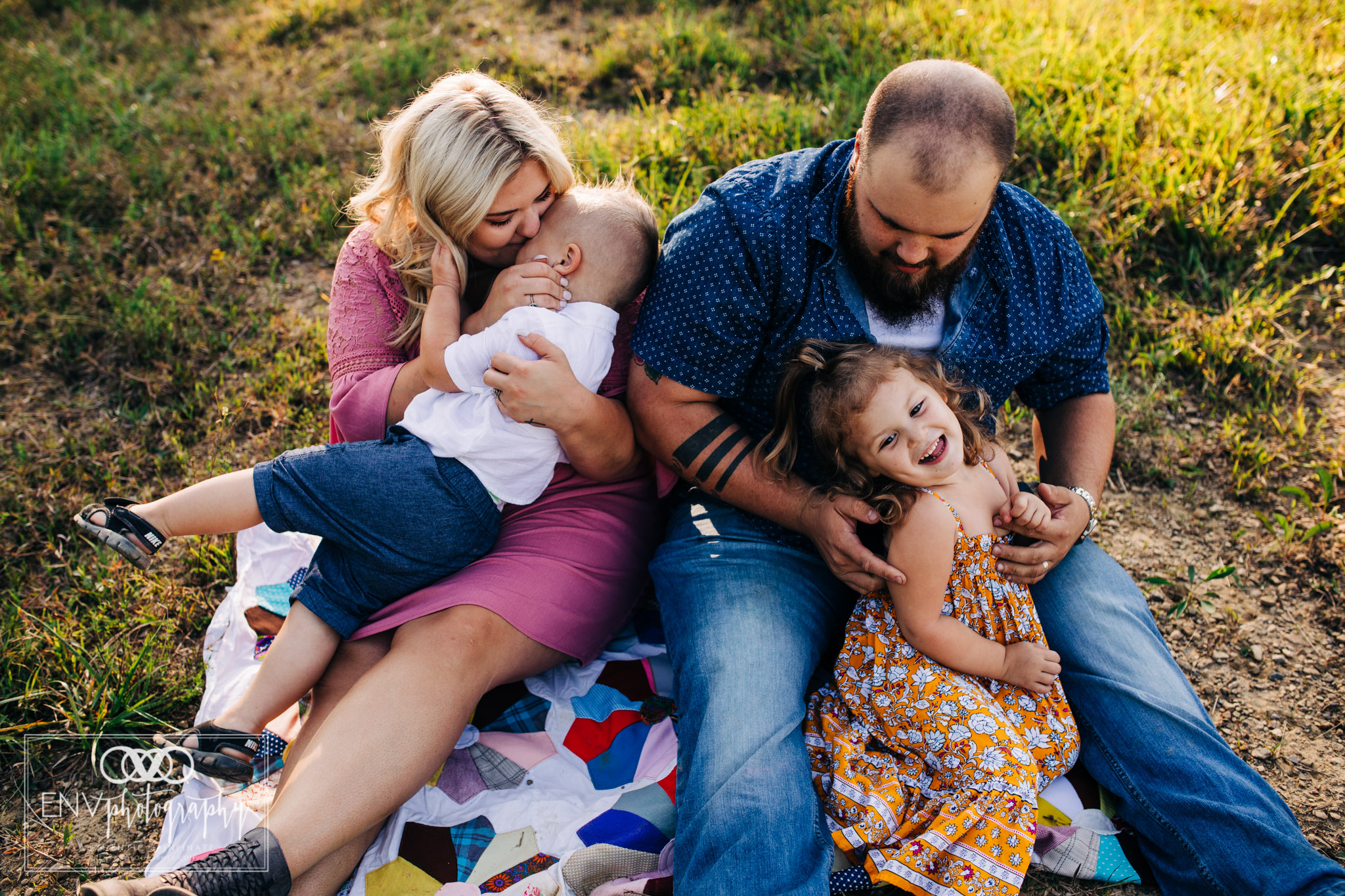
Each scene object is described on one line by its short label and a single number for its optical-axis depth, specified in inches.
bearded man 83.2
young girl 85.2
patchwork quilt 90.3
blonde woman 84.3
